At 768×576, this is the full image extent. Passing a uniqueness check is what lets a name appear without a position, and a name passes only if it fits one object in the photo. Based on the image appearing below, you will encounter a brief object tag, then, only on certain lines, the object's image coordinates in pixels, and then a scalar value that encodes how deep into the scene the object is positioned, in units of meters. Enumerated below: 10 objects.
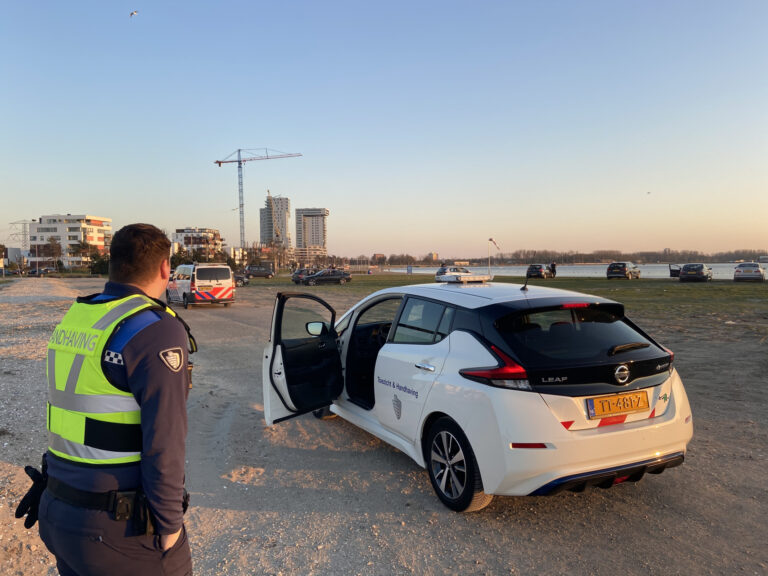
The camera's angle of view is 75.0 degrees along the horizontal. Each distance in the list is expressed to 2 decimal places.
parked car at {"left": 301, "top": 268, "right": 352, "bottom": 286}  42.25
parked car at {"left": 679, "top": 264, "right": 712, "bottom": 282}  40.19
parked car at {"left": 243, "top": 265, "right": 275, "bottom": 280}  56.75
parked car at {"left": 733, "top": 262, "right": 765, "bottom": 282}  38.12
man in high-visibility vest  1.66
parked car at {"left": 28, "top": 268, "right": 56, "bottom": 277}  85.49
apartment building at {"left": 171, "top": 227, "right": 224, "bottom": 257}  92.53
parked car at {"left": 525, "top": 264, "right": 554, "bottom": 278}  49.66
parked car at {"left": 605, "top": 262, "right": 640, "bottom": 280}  45.59
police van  20.39
